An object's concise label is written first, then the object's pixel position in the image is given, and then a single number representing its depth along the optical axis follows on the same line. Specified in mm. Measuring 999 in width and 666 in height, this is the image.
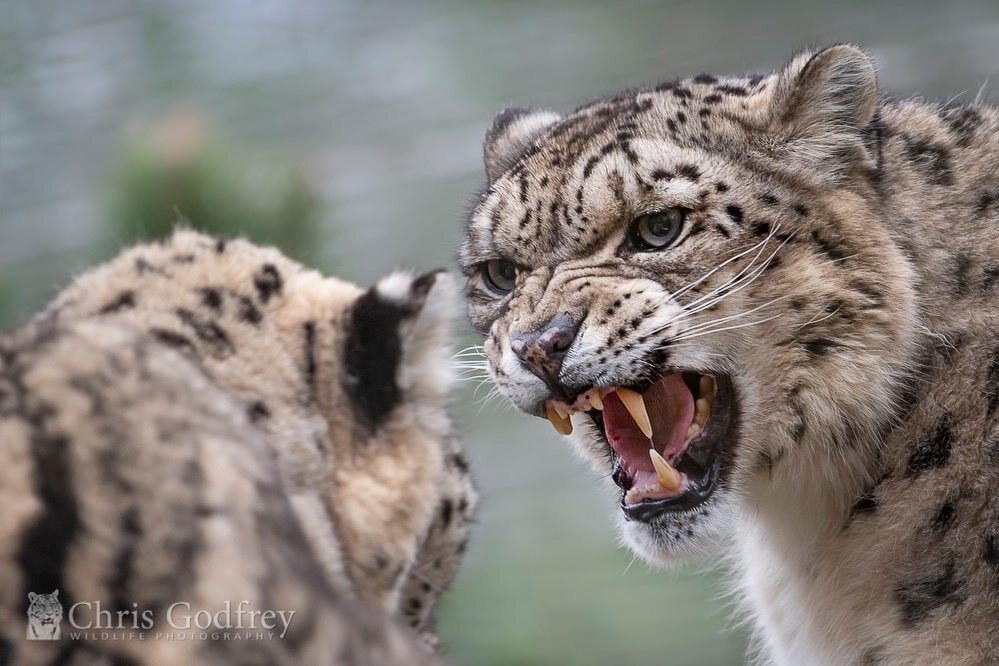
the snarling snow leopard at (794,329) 8187
